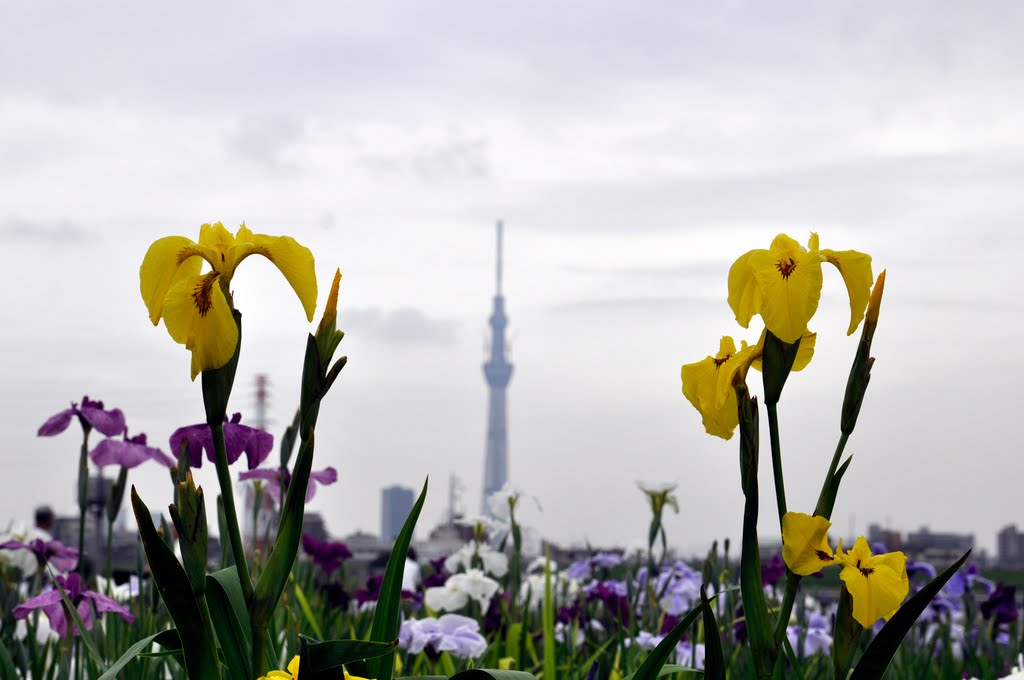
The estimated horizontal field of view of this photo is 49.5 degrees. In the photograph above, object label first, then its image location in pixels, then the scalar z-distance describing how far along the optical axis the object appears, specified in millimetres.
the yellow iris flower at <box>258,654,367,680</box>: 1405
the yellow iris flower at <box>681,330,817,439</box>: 1786
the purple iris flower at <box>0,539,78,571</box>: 4500
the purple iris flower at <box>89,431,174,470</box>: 3342
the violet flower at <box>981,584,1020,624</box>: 6062
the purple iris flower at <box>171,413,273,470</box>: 2184
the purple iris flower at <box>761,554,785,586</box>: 5541
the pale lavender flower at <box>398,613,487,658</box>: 3712
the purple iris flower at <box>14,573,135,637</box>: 3248
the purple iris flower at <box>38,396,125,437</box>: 3279
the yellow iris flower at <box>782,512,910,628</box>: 1707
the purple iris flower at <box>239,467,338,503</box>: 3334
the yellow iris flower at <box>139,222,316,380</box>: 1623
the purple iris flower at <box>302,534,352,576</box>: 6008
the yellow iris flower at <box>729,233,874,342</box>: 1699
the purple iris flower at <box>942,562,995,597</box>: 6364
